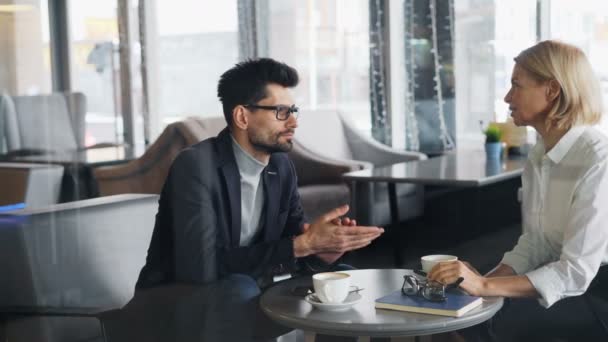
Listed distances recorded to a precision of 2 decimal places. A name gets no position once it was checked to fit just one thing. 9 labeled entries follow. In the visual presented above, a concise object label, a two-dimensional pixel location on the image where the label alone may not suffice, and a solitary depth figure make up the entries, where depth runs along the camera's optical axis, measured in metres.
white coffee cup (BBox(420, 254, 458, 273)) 4.05
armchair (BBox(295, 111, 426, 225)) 4.81
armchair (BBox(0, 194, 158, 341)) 4.28
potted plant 4.71
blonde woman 4.12
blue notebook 3.79
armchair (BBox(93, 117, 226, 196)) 4.29
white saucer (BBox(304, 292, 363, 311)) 3.83
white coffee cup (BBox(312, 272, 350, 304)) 3.83
